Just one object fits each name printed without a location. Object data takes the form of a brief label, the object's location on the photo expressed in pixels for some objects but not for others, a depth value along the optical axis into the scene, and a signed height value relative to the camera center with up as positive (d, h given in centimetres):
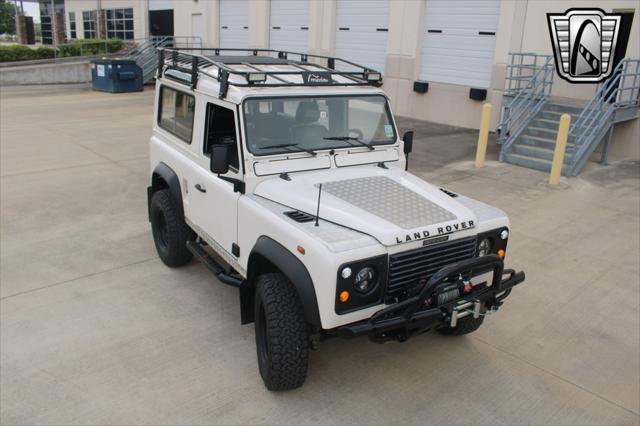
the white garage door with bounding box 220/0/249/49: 2272 +75
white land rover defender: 354 -115
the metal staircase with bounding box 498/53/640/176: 1039 -116
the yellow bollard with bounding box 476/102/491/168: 1091 -156
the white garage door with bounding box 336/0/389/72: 1712 +52
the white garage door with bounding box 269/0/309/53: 1978 +67
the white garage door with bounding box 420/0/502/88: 1440 +30
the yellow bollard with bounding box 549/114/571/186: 961 -153
